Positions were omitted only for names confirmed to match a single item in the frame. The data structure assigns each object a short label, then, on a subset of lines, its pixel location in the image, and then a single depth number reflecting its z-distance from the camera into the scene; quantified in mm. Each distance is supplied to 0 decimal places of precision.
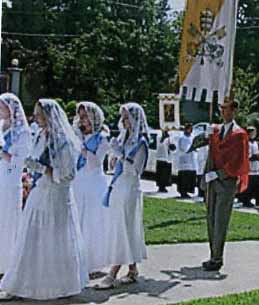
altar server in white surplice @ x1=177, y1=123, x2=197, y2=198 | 30468
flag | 15646
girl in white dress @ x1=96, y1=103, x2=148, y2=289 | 13597
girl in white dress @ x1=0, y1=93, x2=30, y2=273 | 13686
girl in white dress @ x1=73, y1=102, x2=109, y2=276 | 14154
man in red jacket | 15067
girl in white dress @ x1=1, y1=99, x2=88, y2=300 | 12138
